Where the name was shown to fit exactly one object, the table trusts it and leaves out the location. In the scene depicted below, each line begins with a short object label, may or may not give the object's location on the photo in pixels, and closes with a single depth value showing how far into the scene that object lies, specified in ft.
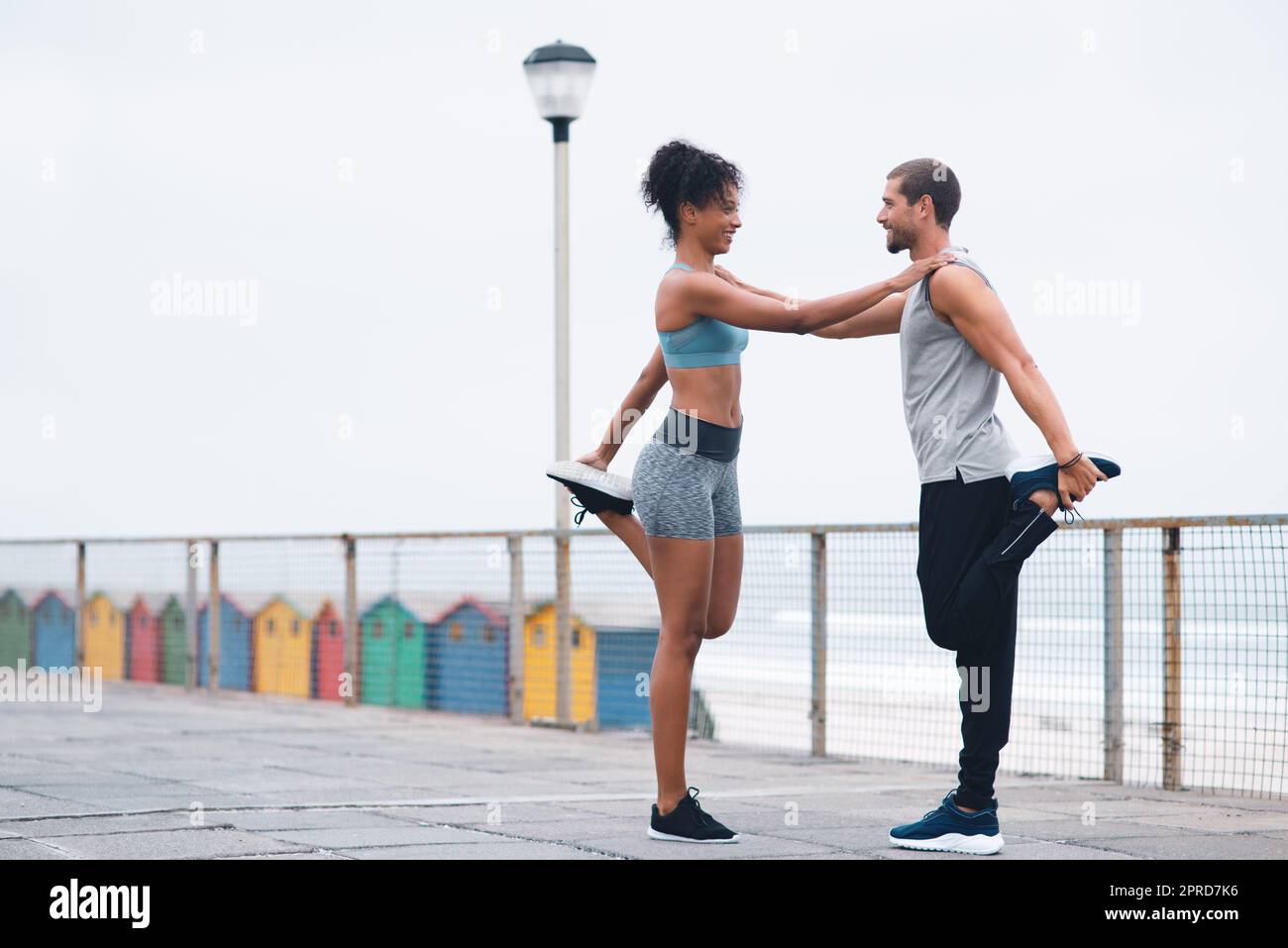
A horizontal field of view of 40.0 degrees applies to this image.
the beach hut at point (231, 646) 47.57
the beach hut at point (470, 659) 38.34
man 16.16
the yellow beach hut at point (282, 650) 45.32
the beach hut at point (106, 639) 51.16
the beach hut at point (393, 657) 40.63
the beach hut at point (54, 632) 51.34
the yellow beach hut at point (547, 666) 36.52
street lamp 37.40
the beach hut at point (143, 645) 50.06
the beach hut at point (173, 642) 48.96
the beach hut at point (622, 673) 35.99
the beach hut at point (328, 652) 44.16
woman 17.46
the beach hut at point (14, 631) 53.42
